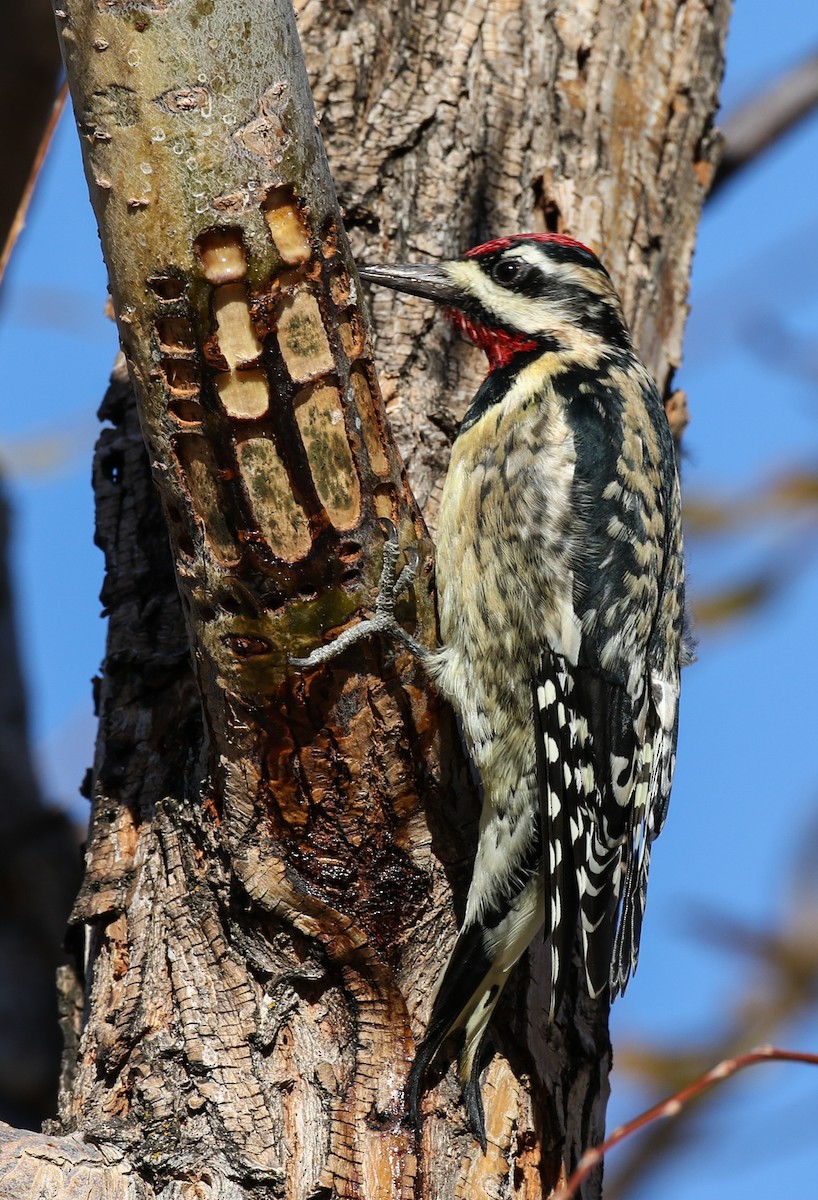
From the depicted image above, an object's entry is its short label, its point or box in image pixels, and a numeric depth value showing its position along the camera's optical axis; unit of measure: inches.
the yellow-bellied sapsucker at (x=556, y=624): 186.2
